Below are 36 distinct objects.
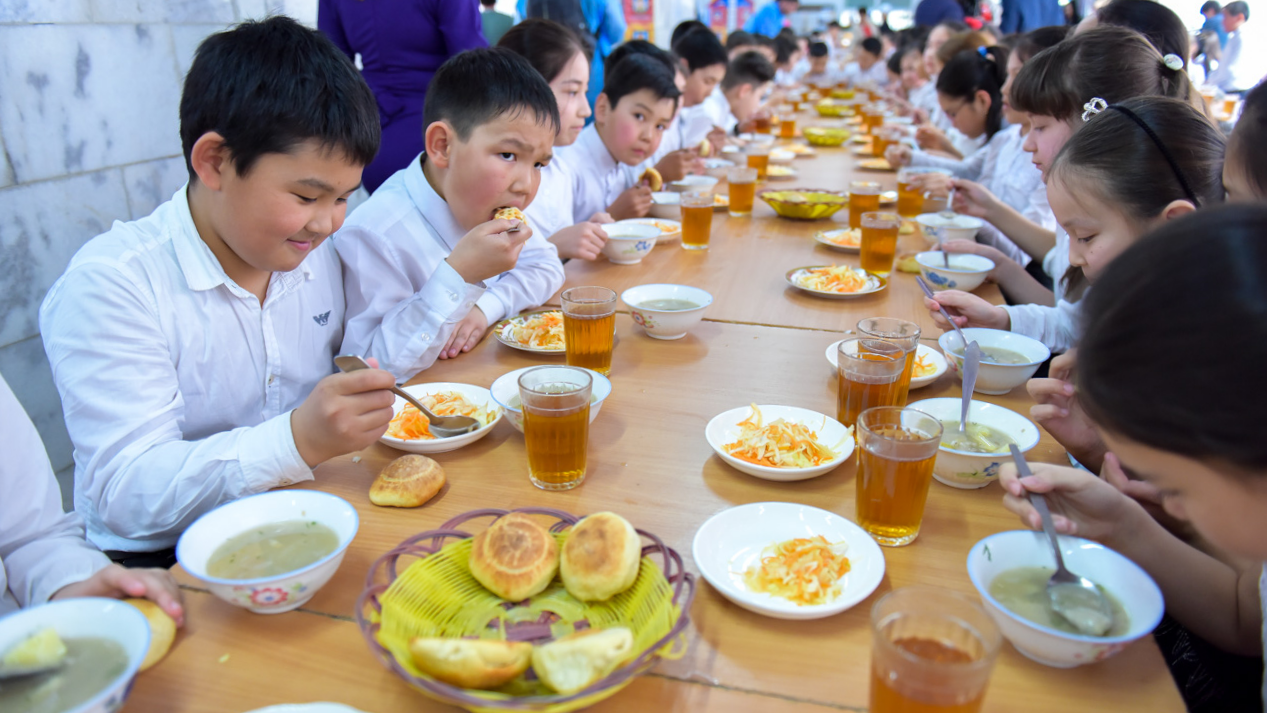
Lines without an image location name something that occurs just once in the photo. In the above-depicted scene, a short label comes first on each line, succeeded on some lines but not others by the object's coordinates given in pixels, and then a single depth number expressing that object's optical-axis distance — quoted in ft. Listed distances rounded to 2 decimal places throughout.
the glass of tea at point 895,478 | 3.73
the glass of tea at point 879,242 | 8.41
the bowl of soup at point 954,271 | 8.10
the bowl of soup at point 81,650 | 2.64
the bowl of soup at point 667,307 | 6.40
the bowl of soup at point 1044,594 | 2.88
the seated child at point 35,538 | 3.62
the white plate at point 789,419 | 4.29
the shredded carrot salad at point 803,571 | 3.36
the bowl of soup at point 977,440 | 4.19
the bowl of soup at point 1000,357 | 5.46
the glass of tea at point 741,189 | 11.37
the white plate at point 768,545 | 3.24
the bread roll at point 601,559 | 3.12
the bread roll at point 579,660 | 2.59
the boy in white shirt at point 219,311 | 4.28
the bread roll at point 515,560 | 3.21
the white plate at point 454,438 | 4.55
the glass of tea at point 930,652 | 2.49
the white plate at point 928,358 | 5.59
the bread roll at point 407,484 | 4.07
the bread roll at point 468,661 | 2.57
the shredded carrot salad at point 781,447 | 4.44
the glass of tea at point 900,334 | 5.01
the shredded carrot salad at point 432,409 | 4.79
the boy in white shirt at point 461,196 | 7.10
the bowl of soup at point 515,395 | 4.77
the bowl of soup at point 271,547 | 3.09
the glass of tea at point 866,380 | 4.77
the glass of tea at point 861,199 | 10.28
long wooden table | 2.90
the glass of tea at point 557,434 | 4.14
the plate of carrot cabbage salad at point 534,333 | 6.25
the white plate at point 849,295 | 7.70
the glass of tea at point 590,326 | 5.59
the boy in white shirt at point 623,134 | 11.78
